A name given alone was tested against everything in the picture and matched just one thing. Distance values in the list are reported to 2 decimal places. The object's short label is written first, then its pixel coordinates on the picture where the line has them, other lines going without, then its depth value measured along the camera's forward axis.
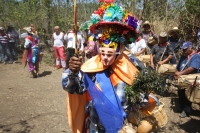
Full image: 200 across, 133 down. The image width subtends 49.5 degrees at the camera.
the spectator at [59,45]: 9.35
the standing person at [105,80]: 2.29
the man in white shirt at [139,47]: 6.95
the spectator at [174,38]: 6.68
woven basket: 2.39
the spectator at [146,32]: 7.66
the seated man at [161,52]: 6.20
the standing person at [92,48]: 6.69
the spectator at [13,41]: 11.45
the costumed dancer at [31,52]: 8.07
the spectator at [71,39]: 8.41
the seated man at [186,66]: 4.89
